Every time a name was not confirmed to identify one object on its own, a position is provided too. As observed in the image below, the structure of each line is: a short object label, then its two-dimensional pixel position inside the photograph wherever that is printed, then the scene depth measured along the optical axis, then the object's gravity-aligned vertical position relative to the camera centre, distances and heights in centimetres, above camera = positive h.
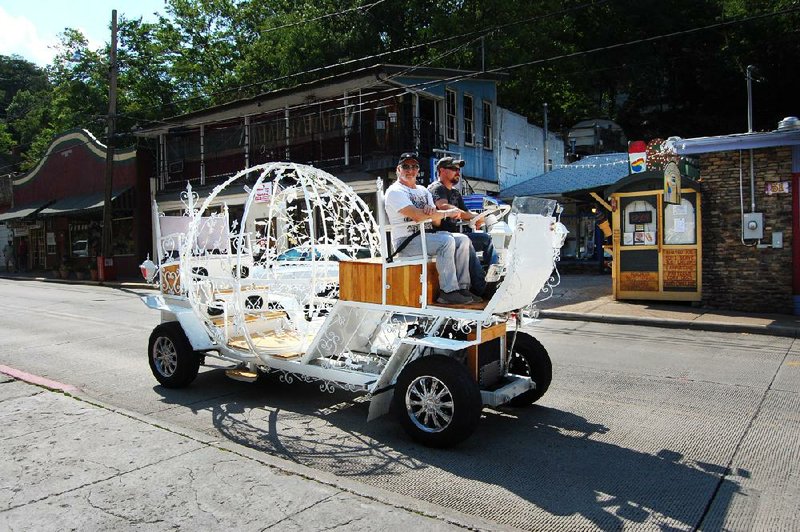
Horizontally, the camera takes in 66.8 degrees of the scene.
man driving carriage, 546 +54
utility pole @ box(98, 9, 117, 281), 2436 +392
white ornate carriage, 490 -59
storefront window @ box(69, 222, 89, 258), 3093 +120
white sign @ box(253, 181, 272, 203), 921 +105
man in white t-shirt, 500 +8
